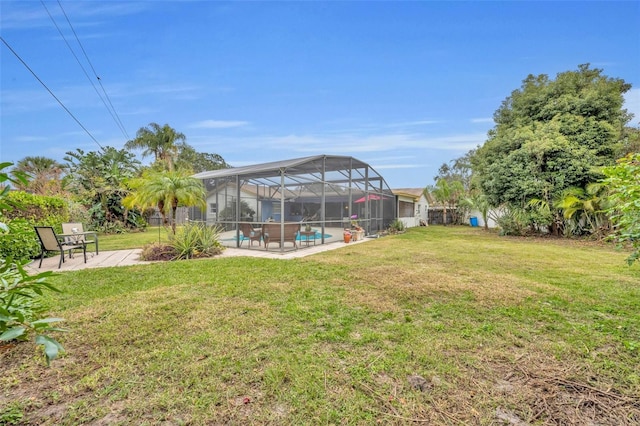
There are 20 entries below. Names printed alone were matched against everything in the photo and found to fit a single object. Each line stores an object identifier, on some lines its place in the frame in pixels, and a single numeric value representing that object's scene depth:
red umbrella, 13.72
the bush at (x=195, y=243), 8.40
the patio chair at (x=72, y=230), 8.42
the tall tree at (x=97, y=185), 16.34
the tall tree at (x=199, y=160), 27.21
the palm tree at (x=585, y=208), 11.73
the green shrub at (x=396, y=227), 16.81
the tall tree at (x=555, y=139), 12.37
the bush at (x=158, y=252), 8.20
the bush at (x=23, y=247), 6.84
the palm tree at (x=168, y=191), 8.66
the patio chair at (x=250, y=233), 9.96
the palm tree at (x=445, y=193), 23.34
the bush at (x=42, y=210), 7.91
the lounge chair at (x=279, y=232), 9.51
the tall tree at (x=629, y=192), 2.59
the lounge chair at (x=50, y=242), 6.75
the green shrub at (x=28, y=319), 0.79
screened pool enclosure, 10.39
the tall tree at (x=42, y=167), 20.20
